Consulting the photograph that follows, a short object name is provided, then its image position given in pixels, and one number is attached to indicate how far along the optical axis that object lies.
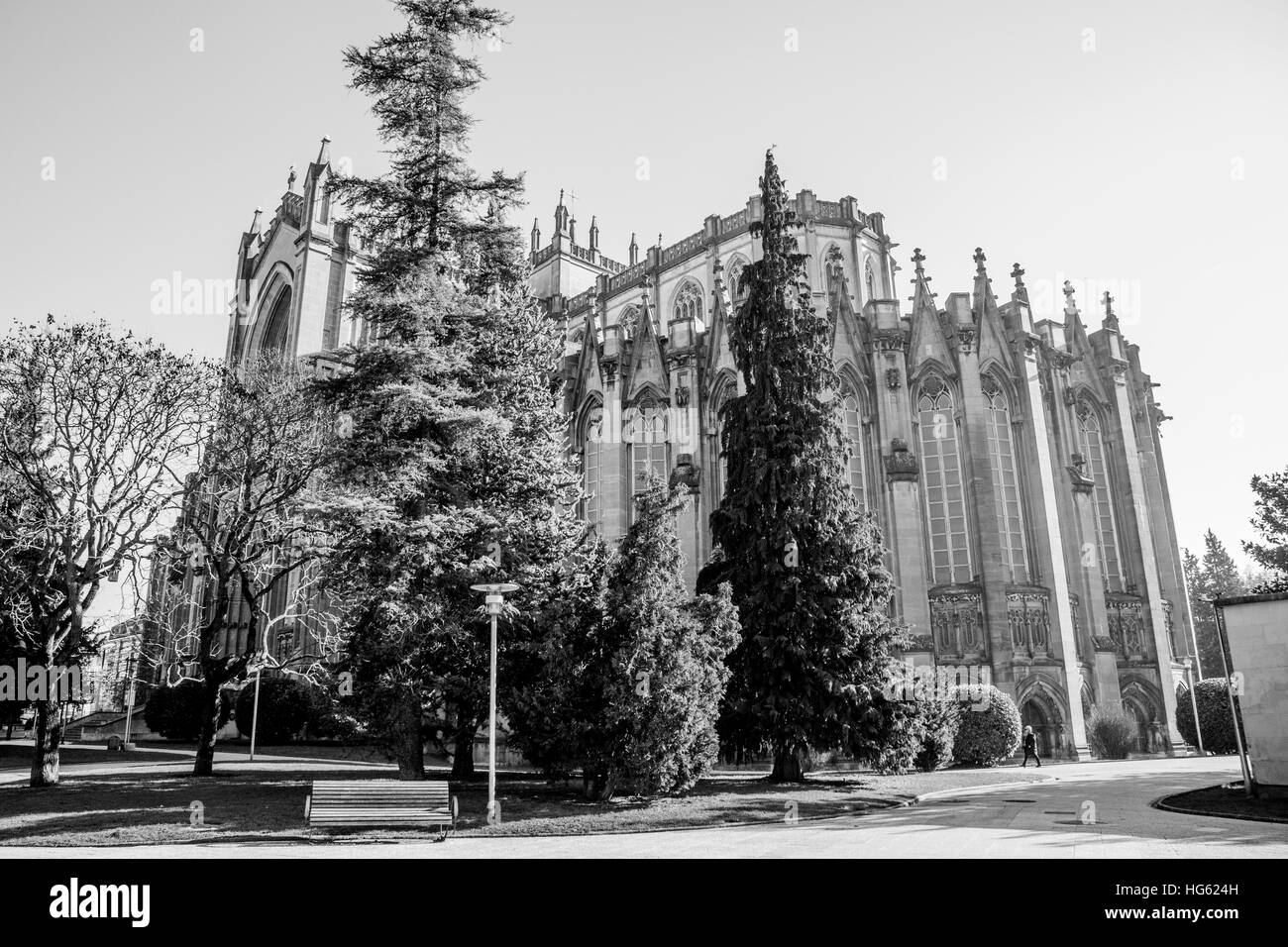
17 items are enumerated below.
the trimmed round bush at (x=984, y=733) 26.64
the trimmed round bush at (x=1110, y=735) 30.80
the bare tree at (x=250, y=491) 24.72
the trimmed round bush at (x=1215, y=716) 30.97
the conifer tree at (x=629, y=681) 16.97
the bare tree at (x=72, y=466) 21.31
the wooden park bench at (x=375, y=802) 13.30
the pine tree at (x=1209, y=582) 68.86
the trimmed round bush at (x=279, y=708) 41.62
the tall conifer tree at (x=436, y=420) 18.48
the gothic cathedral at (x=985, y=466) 31.91
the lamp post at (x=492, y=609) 14.80
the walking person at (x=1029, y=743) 26.41
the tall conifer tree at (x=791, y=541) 21.50
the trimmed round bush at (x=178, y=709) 44.00
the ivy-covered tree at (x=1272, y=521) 37.06
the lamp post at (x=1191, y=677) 31.31
